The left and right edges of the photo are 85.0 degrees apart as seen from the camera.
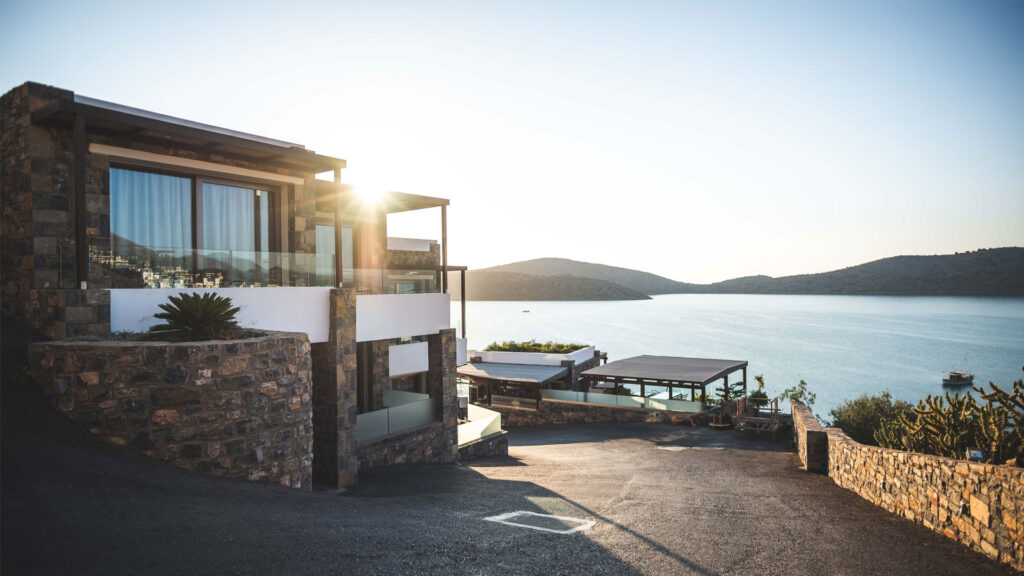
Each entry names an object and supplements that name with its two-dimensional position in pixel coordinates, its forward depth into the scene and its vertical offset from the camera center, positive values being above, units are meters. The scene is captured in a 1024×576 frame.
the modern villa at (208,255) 8.41 +0.86
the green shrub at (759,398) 22.77 -4.29
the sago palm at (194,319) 7.56 -0.19
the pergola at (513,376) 25.75 -3.65
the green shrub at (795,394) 20.30 -3.76
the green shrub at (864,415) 17.62 -4.40
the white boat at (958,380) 55.03 -8.85
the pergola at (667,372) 23.20 -3.35
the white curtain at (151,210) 10.51 +1.90
